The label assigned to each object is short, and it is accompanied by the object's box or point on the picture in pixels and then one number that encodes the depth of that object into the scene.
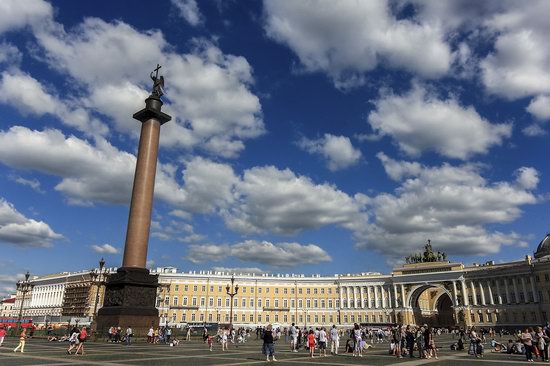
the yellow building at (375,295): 90.81
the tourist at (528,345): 21.62
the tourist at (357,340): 24.67
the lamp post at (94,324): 36.16
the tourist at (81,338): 21.77
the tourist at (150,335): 31.86
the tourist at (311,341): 23.38
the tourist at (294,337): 28.89
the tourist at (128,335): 28.69
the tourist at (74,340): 22.32
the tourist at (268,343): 20.58
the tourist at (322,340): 24.39
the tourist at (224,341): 29.78
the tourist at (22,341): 22.75
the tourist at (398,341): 24.69
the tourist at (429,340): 22.60
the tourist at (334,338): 26.08
